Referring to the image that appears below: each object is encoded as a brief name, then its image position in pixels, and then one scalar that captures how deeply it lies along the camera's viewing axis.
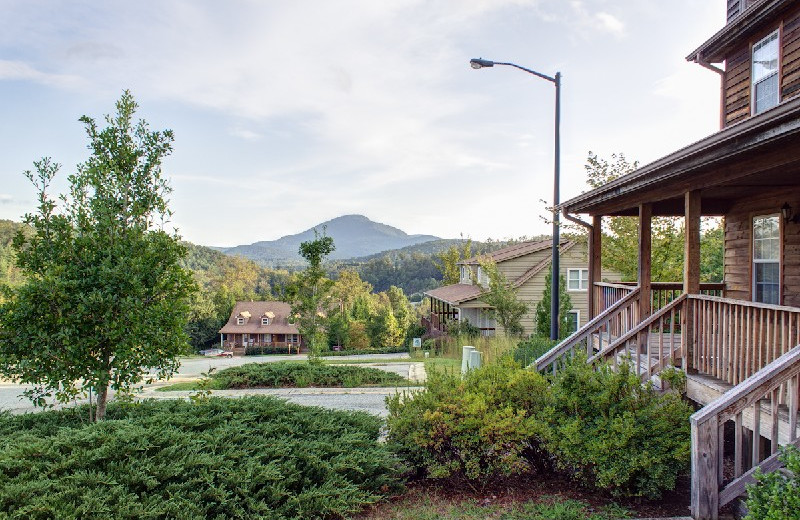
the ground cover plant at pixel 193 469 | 3.44
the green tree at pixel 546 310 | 18.59
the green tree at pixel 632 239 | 13.92
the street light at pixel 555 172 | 11.16
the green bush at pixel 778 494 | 3.08
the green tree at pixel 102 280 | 5.27
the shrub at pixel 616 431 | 4.18
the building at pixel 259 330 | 54.38
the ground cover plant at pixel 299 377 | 12.84
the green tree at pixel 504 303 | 22.09
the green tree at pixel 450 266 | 40.75
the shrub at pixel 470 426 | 4.61
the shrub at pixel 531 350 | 12.46
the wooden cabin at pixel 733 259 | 3.90
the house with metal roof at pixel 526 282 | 28.73
